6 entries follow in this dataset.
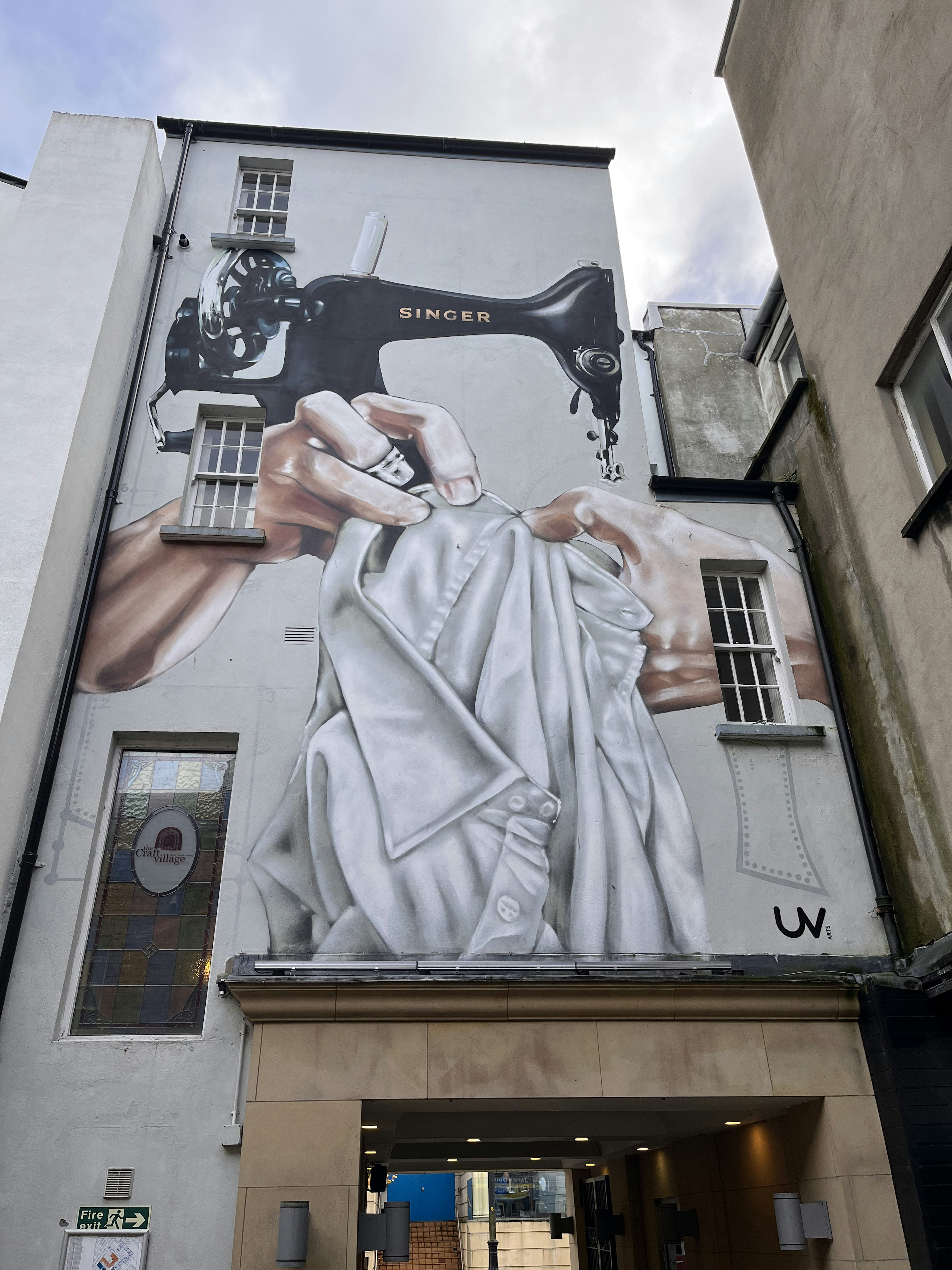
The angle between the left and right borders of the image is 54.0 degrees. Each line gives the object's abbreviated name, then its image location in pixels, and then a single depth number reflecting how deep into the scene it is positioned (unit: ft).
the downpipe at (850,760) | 32.42
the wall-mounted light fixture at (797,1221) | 27.76
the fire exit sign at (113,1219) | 26.45
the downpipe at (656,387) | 55.47
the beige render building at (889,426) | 29.14
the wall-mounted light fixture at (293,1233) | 24.89
